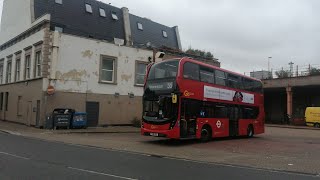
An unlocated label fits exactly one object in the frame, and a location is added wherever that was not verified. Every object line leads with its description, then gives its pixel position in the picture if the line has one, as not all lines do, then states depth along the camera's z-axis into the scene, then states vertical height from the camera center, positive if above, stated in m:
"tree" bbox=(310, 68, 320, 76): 48.80 +5.97
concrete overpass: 49.84 +3.15
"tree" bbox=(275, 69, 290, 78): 59.22 +6.51
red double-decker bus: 20.31 +0.76
